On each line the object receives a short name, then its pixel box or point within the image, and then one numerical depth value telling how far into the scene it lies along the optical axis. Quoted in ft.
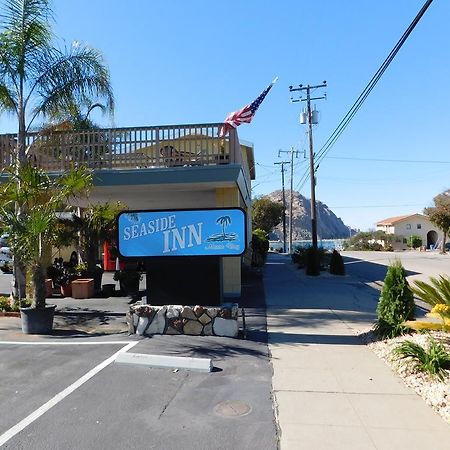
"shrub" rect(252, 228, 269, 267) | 78.23
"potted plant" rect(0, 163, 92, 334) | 27.32
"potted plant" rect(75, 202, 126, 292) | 43.11
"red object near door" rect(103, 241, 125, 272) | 68.58
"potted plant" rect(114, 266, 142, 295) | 44.24
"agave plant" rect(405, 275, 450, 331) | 19.30
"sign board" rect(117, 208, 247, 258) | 26.03
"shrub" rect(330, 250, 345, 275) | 68.23
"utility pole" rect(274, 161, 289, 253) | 179.60
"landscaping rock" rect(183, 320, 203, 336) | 25.73
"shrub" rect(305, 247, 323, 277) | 66.28
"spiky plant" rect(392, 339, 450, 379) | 17.75
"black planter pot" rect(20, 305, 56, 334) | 27.12
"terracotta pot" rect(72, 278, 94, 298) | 42.29
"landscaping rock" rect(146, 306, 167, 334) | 25.99
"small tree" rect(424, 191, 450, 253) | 151.33
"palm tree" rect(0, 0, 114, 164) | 32.86
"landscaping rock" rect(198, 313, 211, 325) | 25.72
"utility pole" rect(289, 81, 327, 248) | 79.82
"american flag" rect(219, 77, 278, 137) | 40.25
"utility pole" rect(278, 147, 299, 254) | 160.37
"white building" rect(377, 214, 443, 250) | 270.26
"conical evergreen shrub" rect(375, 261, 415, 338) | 24.26
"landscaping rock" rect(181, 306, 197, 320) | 25.81
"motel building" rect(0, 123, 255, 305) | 26.40
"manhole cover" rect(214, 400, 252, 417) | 14.96
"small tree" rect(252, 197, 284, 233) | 173.17
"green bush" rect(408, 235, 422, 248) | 213.05
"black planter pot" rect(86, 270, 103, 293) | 45.11
